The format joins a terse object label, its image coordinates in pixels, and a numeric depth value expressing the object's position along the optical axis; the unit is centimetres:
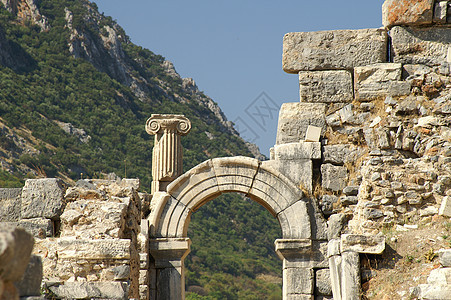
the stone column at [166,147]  2070
